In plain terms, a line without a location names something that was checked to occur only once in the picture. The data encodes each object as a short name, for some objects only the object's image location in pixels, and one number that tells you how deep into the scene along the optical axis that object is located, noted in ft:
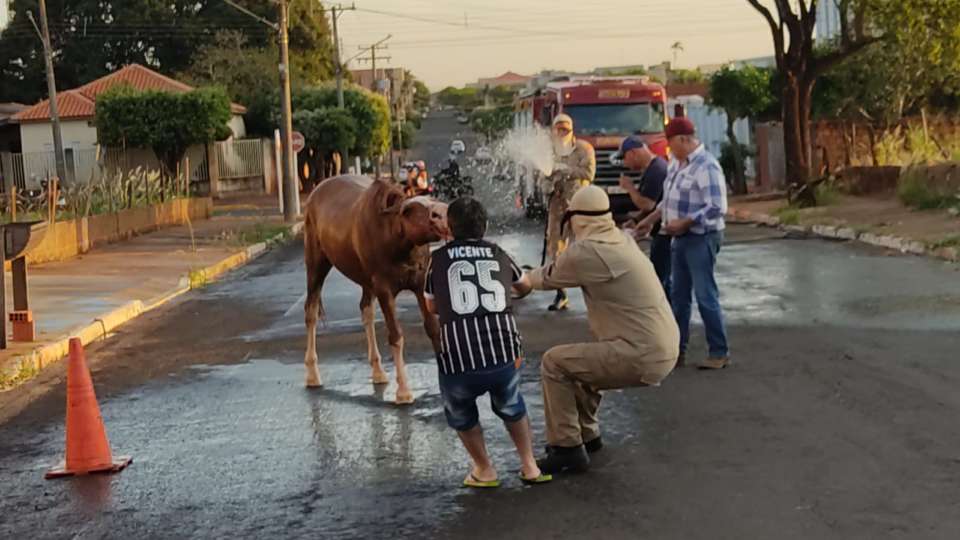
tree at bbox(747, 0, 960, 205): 97.19
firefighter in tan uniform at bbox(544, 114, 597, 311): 45.19
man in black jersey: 22.12
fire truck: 97.25
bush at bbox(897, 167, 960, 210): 78.18
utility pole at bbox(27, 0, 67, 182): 137.08
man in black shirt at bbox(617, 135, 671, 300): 36.60
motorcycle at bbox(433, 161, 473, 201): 131.75
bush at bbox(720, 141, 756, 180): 122.83
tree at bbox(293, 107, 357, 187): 189.16
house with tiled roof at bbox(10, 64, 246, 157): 179.42
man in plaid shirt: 33.12
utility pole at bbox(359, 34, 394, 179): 322.03
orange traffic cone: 26.20
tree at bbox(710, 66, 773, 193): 123.54
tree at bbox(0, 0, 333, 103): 263.90
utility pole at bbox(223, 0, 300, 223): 117.60
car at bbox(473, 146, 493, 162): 241.26
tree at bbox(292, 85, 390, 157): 210.18
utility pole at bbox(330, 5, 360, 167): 191.72
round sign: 123.34
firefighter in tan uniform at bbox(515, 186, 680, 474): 23.34
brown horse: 29.73
